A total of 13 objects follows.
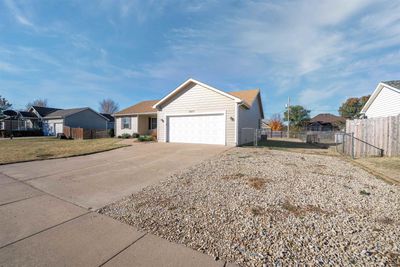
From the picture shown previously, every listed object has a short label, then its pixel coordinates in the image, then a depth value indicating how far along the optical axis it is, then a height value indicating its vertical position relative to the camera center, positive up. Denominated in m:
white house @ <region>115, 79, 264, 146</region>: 12.28 +0.91
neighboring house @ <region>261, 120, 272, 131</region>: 45.87 +1.01
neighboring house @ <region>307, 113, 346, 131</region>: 36.96 +1.32
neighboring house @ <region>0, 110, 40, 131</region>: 28.25 +0.91
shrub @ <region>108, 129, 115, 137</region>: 23.48 -0.64
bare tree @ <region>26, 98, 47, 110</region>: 54.81 +7.80
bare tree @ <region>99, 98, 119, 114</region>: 58.31 +7.11
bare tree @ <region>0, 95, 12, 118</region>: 44.72 +6.05
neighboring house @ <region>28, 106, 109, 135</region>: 26.31 +1.43
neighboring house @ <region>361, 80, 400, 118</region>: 11.89 +2.16
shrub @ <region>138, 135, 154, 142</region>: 15.53 -0.93
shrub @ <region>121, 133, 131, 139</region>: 20.14 -0.82
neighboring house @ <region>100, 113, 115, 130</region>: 33.61 +0.97
